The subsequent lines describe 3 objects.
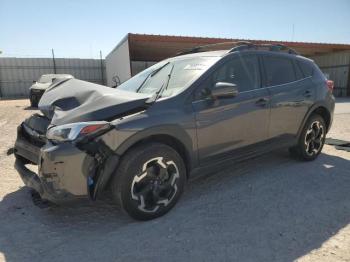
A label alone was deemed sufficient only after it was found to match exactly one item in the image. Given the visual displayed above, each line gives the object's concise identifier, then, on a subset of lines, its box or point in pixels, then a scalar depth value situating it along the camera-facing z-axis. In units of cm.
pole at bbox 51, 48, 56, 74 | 2797
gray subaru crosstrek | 274
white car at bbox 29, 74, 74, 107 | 1488
